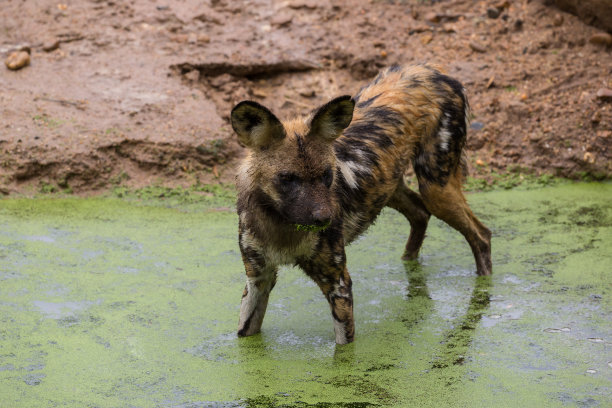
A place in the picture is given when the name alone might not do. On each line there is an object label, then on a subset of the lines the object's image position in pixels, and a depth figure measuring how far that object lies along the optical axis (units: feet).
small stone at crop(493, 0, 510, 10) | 68.33
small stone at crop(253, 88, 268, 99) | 62.18
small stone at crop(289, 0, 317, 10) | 67.21
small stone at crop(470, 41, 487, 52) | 65.46
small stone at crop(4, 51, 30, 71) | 59.16
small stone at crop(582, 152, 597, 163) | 56.95
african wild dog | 30.50
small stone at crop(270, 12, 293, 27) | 65.72
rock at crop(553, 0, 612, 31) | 62.64
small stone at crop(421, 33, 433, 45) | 66.85
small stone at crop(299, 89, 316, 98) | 62.87
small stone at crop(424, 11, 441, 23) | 68.55
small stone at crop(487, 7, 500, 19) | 67.82
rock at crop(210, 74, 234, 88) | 61.77
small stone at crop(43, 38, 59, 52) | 61.41
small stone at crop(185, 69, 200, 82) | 60.95
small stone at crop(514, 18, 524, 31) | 66.64
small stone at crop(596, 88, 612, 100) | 58.70
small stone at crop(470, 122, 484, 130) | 60.75
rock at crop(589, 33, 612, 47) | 63.16
